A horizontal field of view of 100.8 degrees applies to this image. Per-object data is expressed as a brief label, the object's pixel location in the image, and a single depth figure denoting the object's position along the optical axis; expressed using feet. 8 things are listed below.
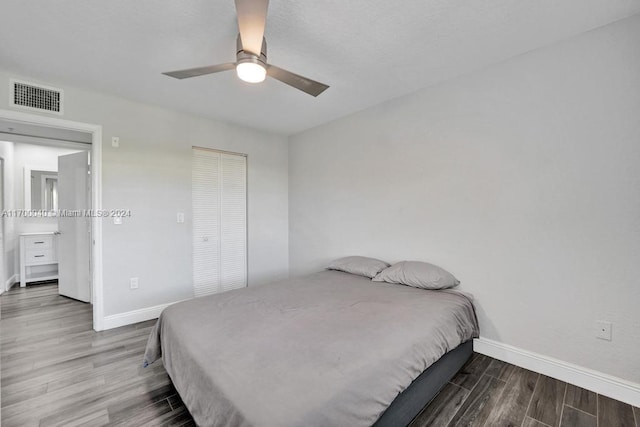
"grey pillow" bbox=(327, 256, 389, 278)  9.18
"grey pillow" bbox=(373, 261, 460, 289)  7.68
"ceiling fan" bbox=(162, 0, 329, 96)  4.17
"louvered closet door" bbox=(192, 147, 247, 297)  11.46
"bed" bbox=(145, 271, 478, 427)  3.43
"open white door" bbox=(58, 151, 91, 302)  11.89
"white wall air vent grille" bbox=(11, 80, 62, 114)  7.75
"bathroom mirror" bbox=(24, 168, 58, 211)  14.49
